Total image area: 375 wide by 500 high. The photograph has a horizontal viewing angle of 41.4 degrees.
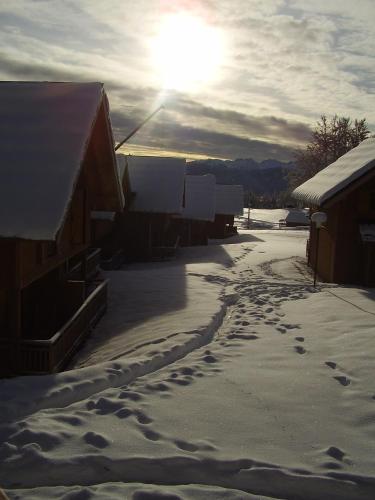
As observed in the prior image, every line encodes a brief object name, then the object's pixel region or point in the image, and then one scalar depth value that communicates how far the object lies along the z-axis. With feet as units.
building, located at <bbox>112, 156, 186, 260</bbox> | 84.64
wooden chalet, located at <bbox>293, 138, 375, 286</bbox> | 52.95
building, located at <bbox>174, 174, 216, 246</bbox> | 117.29
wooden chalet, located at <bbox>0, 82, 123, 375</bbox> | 25.89
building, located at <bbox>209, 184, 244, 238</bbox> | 151.84
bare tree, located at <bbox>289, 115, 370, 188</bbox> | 190.08
